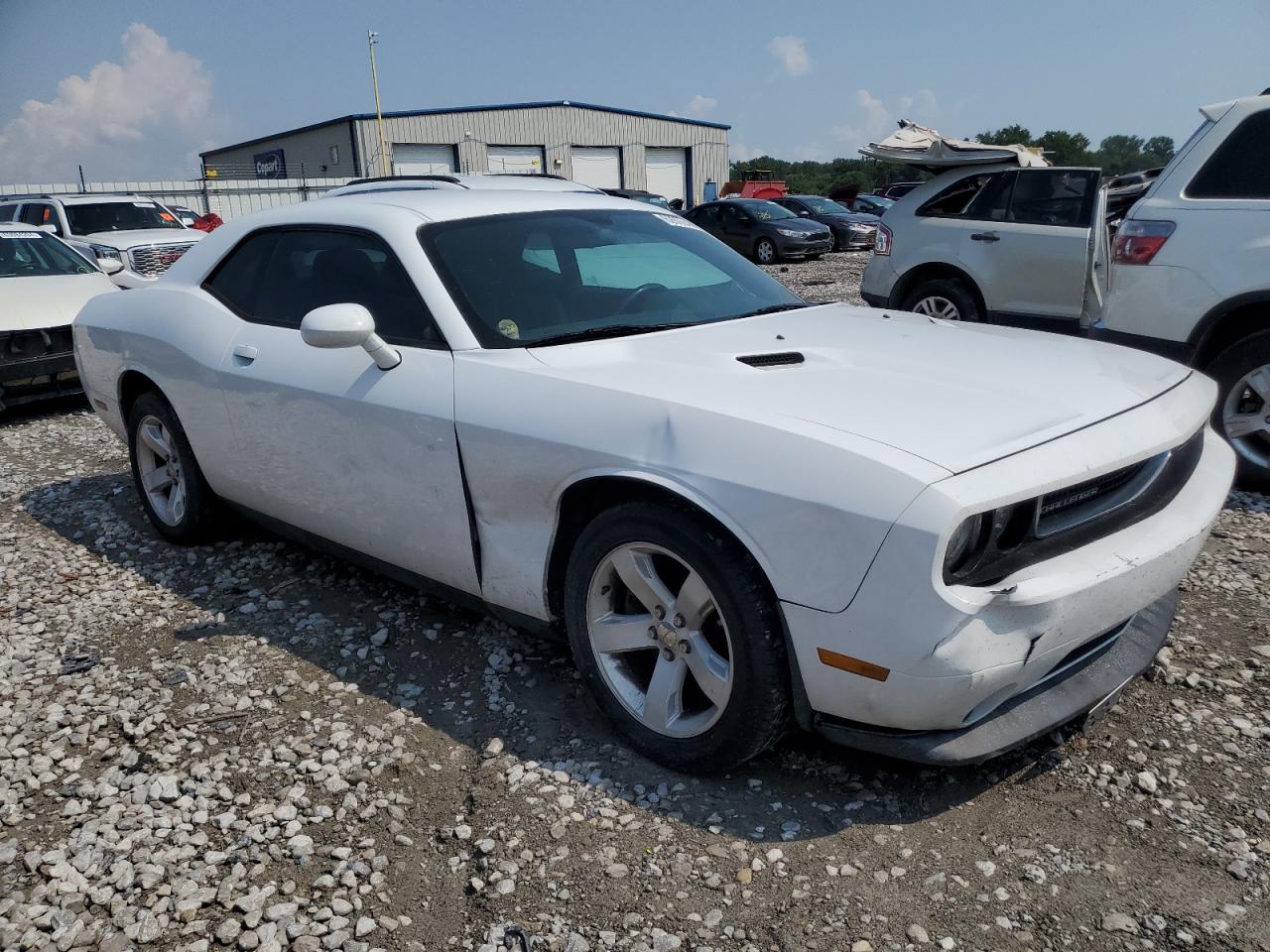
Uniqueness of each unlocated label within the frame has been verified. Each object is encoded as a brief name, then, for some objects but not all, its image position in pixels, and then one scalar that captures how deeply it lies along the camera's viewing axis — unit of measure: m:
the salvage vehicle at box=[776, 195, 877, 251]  22.44
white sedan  7.39
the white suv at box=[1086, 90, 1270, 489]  4.55
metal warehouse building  40.22
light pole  38.47
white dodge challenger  2.16
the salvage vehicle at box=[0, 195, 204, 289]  12.55
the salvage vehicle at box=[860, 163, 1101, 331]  7.18
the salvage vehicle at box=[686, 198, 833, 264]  19.97
